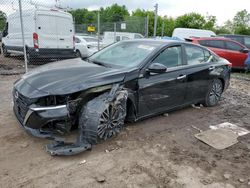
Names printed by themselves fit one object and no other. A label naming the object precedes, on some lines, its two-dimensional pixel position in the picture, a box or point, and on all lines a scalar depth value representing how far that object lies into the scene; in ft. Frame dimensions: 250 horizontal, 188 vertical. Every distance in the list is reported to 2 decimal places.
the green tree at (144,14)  83.84
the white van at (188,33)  40.24
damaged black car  7.92
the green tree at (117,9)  150.46
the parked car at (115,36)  37.38
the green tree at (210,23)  93.27
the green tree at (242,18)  126.99
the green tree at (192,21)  93.43
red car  27.31
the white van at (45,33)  22.76
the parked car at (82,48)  29.56
